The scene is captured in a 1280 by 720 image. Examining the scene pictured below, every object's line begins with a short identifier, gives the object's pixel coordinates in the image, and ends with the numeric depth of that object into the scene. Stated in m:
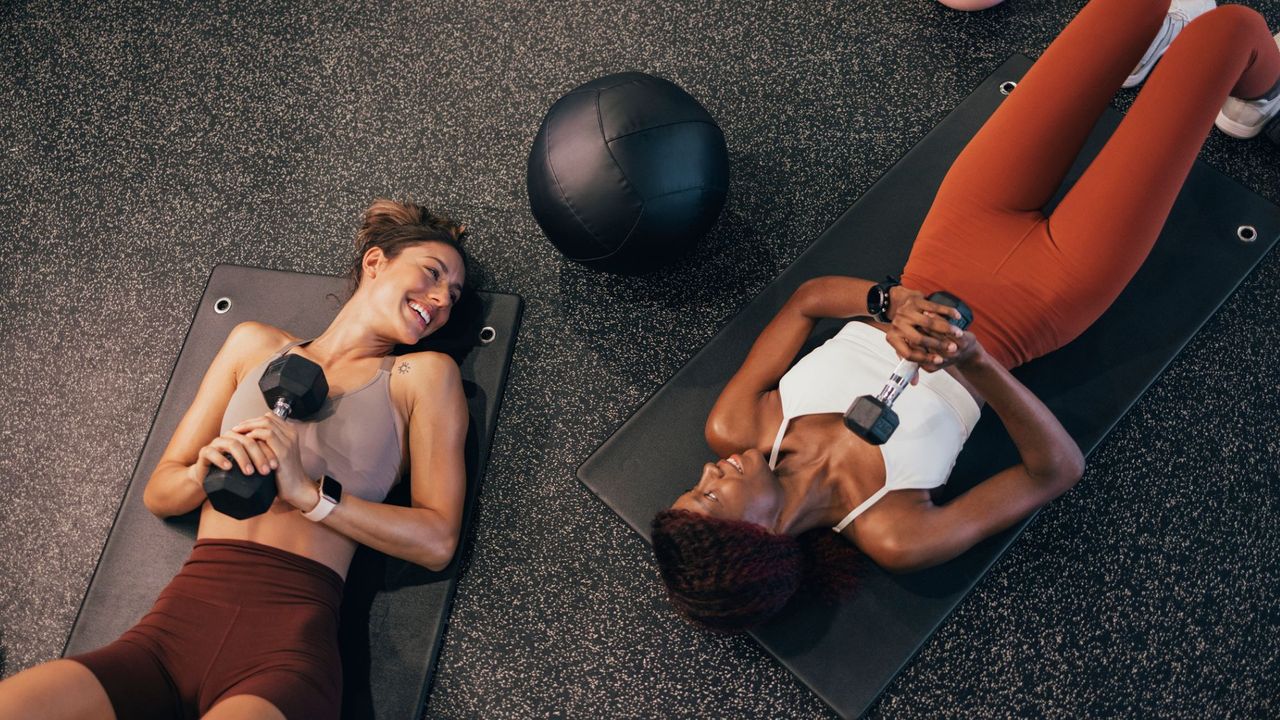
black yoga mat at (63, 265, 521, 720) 1.70
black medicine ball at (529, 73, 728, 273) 1.68
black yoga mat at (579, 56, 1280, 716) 1.61
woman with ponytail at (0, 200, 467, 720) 1.44
